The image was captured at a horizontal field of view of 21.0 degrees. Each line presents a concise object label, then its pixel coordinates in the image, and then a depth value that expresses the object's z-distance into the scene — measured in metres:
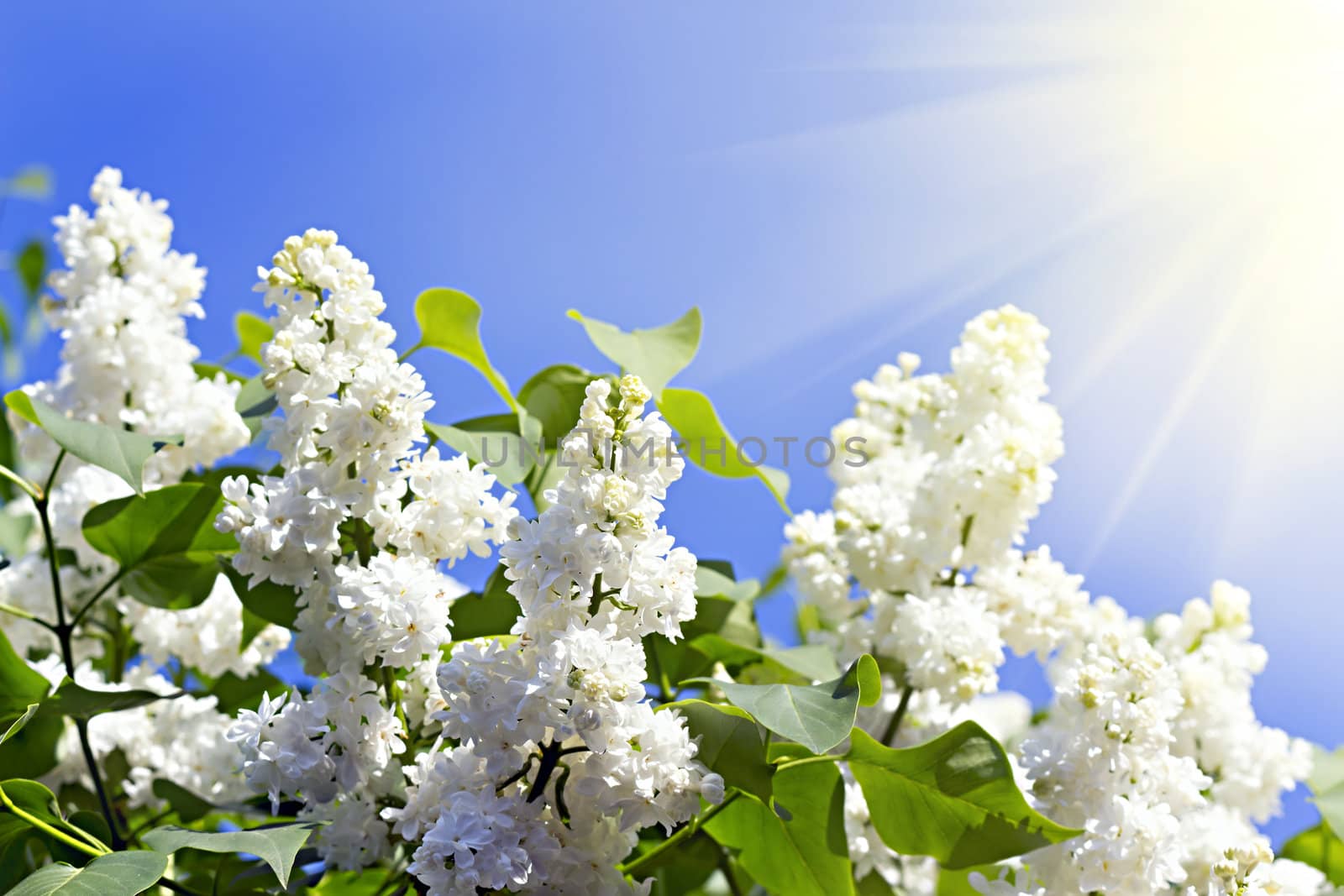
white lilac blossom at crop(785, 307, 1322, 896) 1.39
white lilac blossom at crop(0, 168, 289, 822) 1.52
